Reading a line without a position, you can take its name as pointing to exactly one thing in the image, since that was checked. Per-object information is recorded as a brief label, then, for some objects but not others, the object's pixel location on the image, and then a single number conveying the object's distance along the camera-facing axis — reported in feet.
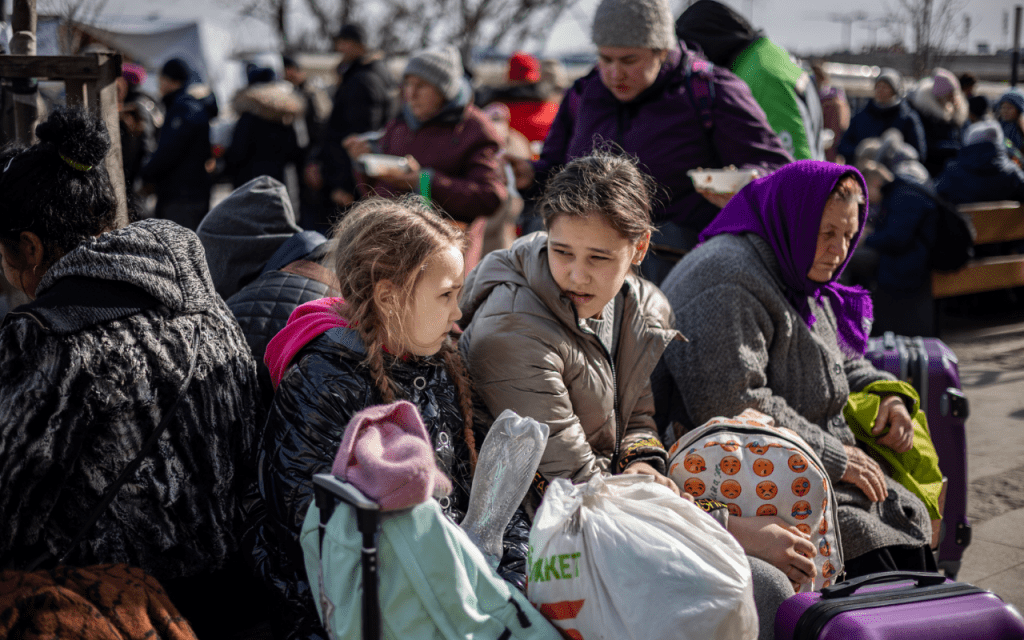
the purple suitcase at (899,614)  6.41
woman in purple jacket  11.36
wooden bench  21.90
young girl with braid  6.18
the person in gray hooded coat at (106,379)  5.83
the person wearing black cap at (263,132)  21.76
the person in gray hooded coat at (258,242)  9.11
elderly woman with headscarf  8.72
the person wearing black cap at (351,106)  20.07
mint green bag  5.31
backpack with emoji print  7.47
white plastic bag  5.66
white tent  59.11
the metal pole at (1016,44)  52.60
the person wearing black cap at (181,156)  20.76
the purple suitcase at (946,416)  10.44
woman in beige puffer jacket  7.39
